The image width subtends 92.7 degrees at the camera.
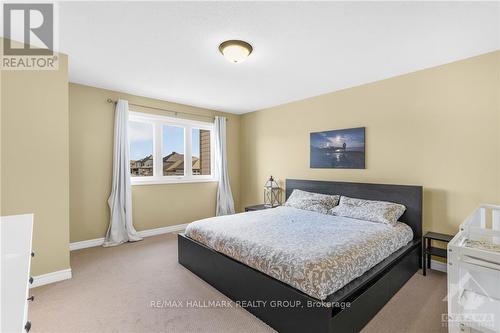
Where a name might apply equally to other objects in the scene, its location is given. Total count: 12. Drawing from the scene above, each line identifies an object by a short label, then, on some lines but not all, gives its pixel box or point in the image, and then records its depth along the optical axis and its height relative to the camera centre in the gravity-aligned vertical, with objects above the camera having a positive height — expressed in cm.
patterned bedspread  178 -74
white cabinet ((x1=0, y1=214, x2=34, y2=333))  73 -41
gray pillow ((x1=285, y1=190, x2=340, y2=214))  364 -58
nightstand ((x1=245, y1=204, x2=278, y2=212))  448 -81
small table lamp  481 -58
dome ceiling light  233 +116
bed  171 -88
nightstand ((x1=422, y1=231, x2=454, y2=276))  272 -99
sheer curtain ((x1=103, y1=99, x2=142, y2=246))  386 -40
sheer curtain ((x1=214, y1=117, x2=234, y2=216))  520 -13
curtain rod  392 +106
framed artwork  365 +26
